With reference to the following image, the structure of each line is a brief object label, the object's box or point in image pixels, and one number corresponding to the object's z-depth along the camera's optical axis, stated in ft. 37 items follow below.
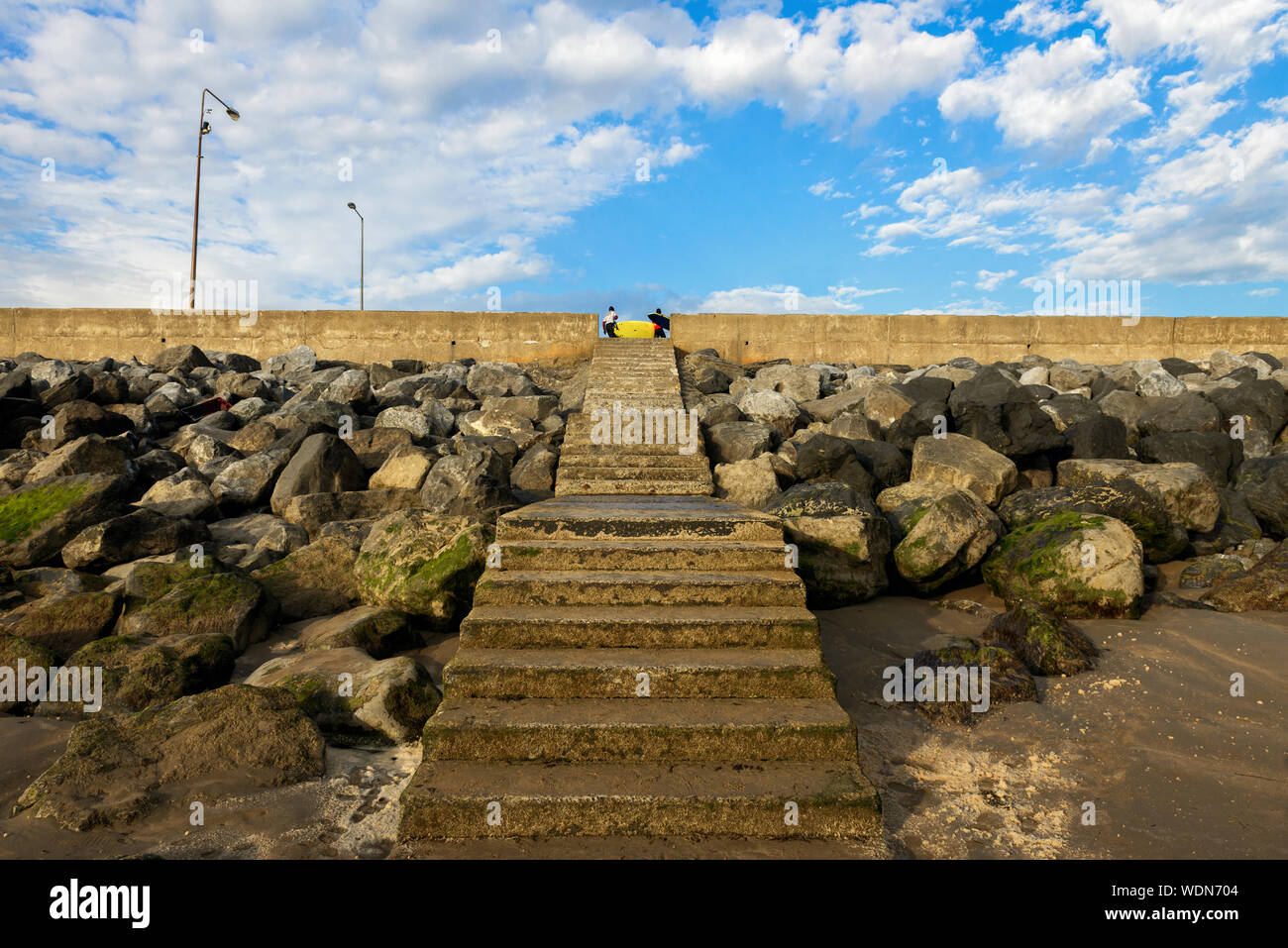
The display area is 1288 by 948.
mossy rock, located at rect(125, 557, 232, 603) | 20.27
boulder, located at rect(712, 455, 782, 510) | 27.91
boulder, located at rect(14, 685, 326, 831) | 11.34
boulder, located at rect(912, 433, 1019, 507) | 27.53
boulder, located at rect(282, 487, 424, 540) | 28.04
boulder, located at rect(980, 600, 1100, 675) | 16.87
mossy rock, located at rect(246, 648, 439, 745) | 14.29
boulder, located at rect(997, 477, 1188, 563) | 24.18
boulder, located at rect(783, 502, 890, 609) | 21.01
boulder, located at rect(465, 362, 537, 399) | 44.73
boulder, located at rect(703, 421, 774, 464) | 32.50
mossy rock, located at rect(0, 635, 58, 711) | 16.66
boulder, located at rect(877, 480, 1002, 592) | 21.66
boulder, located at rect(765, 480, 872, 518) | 21.98
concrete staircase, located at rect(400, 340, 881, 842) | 11.05
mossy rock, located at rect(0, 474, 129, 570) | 24.30
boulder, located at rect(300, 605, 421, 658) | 17.80
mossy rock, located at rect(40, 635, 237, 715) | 15.66
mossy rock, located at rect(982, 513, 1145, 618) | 19.53
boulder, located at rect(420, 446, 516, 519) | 26.48
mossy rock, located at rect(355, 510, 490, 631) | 19.10
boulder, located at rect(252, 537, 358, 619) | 21.58
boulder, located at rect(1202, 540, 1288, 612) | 20.35
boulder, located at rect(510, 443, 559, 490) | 30.73
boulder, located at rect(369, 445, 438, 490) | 30.35
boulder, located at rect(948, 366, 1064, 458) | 30.91
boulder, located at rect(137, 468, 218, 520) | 27.84
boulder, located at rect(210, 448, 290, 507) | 30.27
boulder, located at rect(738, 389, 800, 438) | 37.27
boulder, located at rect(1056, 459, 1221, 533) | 26.40
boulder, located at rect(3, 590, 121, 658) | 18.89
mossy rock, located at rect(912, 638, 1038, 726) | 15.26
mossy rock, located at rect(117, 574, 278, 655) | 18.99
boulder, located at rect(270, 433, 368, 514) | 30.12
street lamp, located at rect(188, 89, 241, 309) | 69.72
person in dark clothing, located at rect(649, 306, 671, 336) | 53.88
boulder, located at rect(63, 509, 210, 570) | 23.89
